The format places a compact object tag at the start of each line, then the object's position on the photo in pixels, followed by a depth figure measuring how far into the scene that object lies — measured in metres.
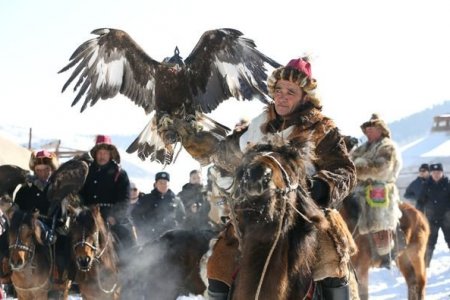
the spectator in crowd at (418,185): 15.09
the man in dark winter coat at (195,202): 12.79
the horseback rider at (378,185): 9.11
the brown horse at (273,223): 3.34
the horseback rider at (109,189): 9.09
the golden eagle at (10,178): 8.78
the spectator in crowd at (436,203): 14.64
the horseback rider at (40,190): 8.73
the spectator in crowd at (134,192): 15.24
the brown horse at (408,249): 9.70
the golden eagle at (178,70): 7.02
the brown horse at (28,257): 8.21
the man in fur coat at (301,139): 3.85
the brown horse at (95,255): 8.24
